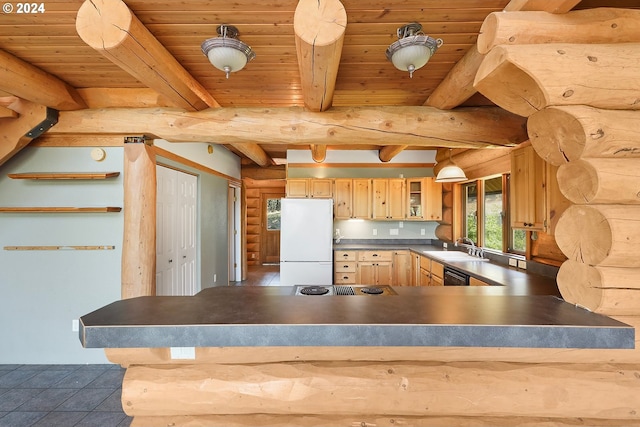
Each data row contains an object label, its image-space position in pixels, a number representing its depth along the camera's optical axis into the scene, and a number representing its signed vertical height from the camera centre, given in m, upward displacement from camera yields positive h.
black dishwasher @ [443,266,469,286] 2.93 -0.65
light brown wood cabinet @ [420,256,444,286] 3.50 -0.71
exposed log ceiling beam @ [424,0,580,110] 1.19 +0.97
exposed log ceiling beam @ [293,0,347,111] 1.29 +0.88
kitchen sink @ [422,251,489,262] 3.55 -0.51
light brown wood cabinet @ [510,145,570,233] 2.09 +0.19
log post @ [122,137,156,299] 2.57 -0.05
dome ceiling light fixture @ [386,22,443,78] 1.50 +0.91
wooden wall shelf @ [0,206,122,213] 2.59 +0.10
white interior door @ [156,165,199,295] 3.21 -0.17
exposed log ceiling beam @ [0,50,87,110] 1.97 +1.02
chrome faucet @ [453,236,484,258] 3.68 -0.44
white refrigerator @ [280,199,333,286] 4.23 -0.26
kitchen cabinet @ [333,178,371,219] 4.84 +0.31
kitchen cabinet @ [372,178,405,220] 4.83 +0.34
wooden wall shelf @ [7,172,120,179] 2.58 +0.41
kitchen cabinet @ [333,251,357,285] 4.49 -0.75
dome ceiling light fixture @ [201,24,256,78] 1.59 +0.96
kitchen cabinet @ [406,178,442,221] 4.79 +0.31
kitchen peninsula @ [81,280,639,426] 1.37 -0.79
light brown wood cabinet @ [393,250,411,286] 4.51 -0.83
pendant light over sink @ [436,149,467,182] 3.20 +0.49
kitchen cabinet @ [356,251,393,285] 4.51 -0.79
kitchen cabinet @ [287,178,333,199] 4.86 +0.53
